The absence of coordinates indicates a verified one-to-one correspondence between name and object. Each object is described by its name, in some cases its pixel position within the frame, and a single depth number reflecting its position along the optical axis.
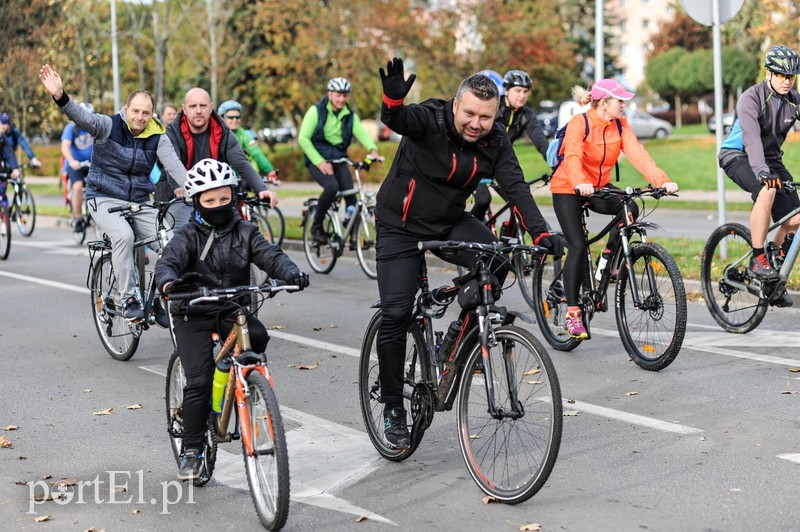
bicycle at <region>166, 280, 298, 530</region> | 9.27
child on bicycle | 10.34
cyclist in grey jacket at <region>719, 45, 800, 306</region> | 16.48
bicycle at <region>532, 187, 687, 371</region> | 14.73
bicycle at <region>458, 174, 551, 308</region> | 19.35
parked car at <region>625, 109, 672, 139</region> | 103.02
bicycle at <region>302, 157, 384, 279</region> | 25.41
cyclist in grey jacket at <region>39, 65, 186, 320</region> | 16.49
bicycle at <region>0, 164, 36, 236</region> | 34.93
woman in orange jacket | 15.47
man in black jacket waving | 10.50
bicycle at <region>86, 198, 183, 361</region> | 16.40
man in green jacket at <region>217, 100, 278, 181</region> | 26.01
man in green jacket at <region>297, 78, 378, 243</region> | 24.98
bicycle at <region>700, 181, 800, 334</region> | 17.10
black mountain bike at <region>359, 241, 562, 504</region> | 9.75
